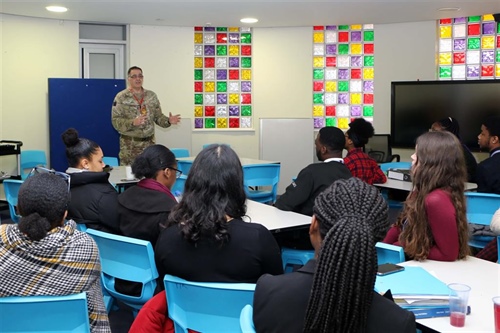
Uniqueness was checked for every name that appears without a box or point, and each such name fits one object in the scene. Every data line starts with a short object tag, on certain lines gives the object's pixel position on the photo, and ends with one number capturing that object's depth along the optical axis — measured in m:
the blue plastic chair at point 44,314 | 1.87
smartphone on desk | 2.31
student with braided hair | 1.32
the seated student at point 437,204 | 2.54
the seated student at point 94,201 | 3.25
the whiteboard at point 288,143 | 8.45
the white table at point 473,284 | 1.82
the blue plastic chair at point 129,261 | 2.60
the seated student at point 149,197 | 2.96
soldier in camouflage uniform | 6.66
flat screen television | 7.68
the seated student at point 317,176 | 3.72
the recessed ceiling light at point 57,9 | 6.94
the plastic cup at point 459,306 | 1.82
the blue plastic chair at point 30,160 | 6.96
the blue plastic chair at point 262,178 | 5.49
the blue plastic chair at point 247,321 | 1.52
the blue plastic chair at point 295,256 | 3.67
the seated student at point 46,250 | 2.04
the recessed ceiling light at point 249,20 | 7.82
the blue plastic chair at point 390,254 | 2.50
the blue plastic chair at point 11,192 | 4.71
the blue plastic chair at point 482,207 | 3.93
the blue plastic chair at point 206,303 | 1.91
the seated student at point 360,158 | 4.77
